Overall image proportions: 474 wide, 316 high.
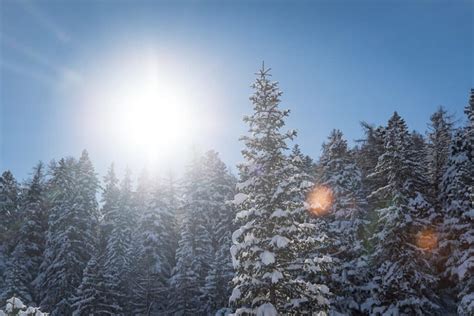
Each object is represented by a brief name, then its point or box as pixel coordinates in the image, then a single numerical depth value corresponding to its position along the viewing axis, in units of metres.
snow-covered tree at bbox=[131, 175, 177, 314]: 42.59
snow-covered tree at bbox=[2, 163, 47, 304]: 39.25
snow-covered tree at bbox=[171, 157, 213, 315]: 39.22
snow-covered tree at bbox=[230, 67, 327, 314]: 17.80
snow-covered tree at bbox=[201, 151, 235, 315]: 37.75
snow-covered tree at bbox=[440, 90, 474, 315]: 27.77
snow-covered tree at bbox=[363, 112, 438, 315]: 26.84
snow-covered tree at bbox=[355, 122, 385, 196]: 41.06
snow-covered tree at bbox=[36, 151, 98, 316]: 41.41
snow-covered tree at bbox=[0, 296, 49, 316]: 16.62
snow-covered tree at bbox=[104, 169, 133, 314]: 41.91
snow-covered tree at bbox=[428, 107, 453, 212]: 43.18
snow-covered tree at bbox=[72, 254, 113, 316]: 34.81
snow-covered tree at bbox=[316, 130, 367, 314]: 28.56
